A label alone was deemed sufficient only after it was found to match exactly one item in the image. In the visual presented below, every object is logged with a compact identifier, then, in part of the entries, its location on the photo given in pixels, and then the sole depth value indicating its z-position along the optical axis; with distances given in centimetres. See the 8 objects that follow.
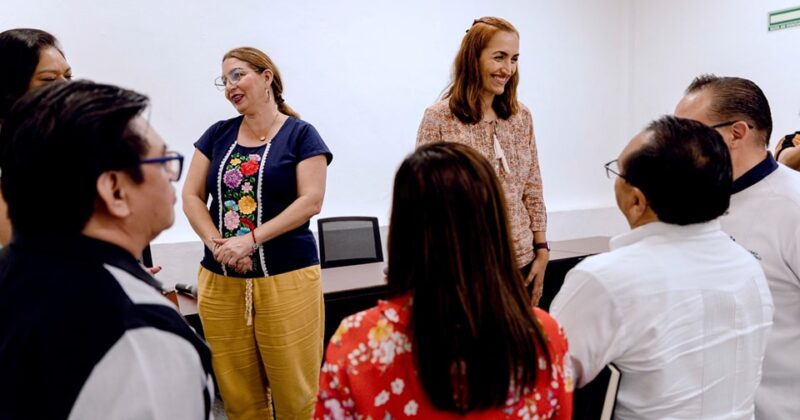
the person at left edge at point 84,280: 69
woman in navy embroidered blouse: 188
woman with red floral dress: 86
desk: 269
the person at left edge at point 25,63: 148
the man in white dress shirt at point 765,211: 142
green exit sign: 436
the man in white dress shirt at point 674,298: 105
